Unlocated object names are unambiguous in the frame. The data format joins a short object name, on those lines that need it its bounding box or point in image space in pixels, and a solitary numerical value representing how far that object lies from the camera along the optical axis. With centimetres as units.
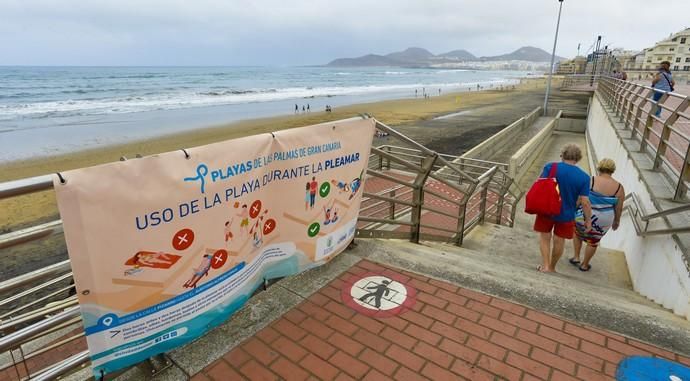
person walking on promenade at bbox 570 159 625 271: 431
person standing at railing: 938
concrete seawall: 328
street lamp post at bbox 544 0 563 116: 2762
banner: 175
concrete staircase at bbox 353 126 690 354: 275
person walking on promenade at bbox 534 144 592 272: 402
